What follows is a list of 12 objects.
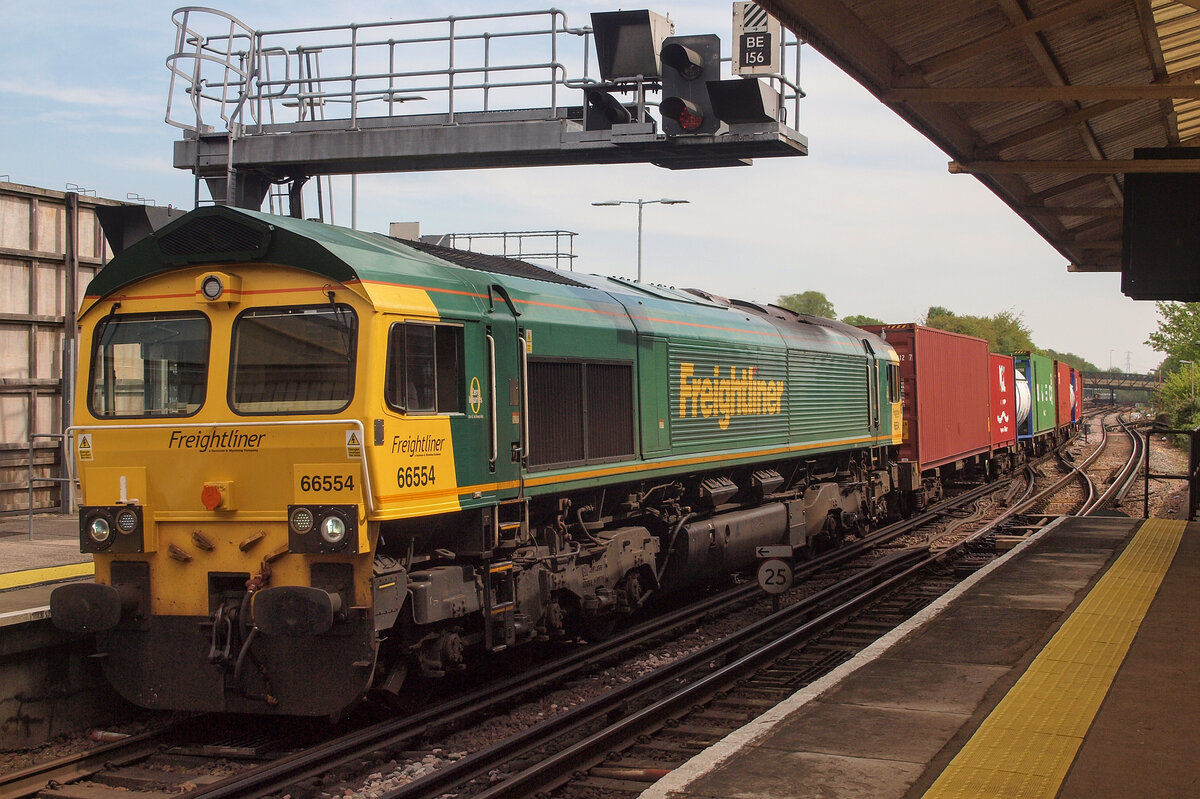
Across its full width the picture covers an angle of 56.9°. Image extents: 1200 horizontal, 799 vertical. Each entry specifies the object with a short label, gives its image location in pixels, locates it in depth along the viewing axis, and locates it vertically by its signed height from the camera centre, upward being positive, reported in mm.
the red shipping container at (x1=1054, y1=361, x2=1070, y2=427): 43781 +722
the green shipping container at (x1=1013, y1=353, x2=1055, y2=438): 35566 +823
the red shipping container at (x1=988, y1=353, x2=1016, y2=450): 29373 +274
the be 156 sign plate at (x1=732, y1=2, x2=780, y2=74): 12422 +4225
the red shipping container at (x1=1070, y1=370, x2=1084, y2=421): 55175 +304
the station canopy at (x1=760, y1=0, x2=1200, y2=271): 9141 +3299
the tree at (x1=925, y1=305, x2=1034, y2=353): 114650 +9189
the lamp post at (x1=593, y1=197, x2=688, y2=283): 29875 +5823
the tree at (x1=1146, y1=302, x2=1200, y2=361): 52500 +3843
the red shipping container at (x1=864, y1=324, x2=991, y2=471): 21531 +409
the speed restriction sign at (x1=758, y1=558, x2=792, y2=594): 11672 -1693
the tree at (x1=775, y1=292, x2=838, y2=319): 126500 +13076
